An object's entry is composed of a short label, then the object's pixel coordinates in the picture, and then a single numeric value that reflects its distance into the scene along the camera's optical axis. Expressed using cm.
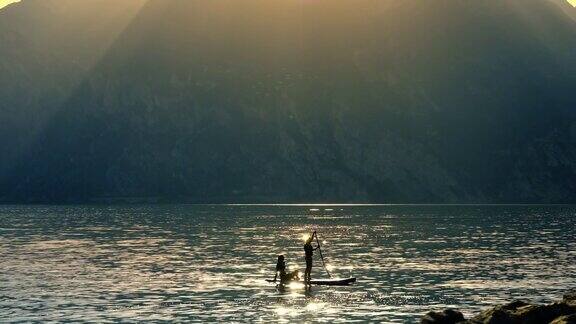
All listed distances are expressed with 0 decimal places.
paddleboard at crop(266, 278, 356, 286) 5244
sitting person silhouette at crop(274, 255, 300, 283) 5244
